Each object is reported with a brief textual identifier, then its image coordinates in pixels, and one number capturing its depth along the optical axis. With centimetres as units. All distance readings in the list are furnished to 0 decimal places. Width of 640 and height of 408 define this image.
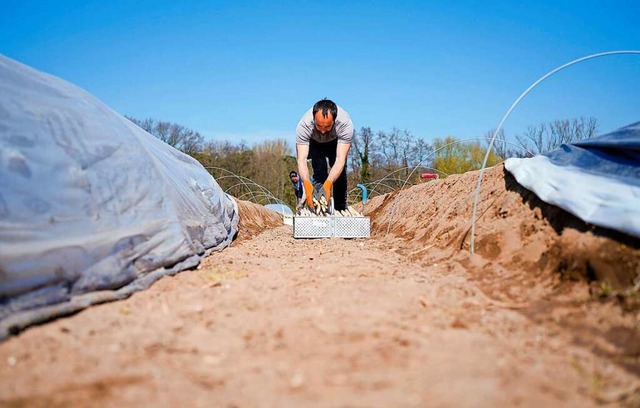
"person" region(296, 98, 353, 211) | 527
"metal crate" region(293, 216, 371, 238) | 536
